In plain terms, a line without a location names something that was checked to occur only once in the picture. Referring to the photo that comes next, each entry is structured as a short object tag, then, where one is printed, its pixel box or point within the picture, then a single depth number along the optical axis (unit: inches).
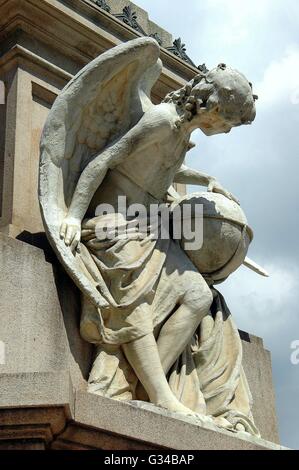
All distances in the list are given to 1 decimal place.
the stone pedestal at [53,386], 242.5
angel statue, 300.5
